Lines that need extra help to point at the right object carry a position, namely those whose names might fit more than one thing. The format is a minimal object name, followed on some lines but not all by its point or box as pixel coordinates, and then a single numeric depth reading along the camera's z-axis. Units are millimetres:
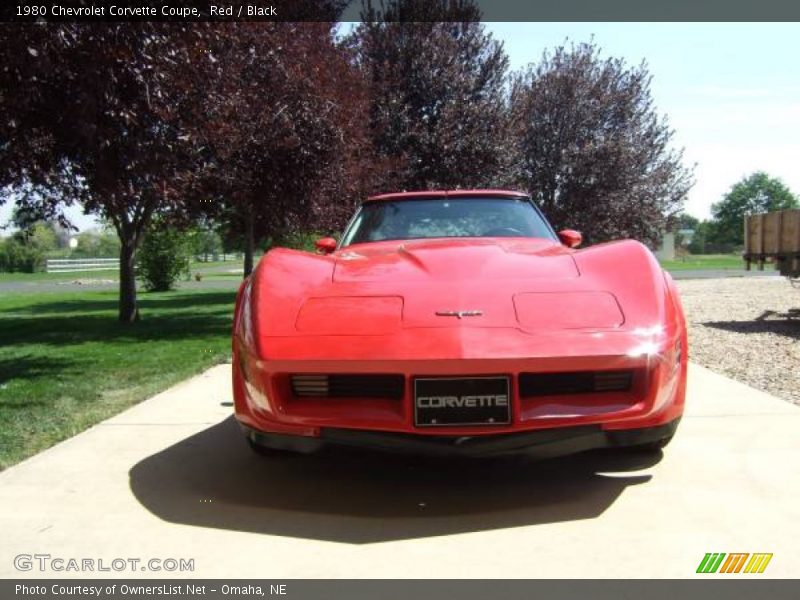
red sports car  2795
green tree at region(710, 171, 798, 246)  99938
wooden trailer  10172
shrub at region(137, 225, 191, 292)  26234
